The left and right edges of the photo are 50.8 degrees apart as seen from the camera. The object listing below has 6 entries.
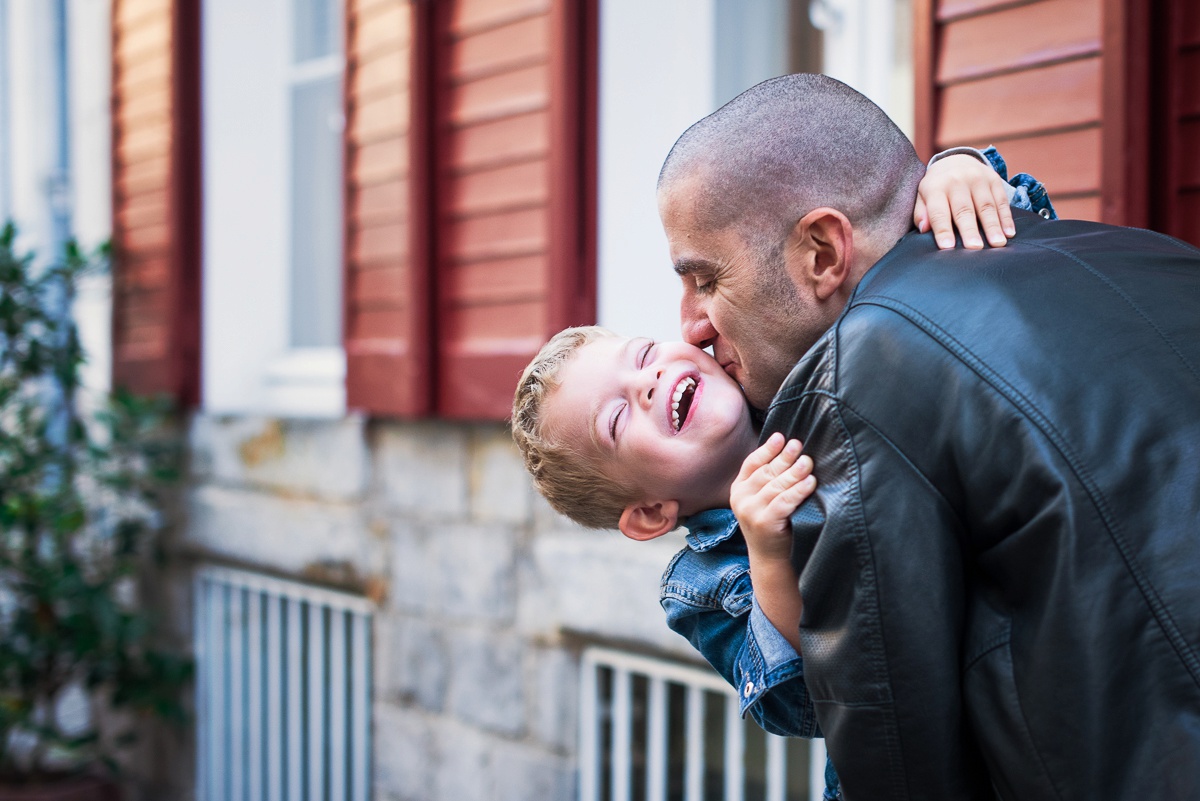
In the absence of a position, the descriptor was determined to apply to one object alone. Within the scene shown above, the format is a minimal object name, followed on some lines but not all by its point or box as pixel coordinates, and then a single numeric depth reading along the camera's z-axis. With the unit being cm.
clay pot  537
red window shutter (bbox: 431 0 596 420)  389
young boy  151
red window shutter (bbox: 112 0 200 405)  586
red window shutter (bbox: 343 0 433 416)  446
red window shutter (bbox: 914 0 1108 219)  260
